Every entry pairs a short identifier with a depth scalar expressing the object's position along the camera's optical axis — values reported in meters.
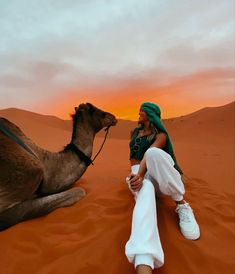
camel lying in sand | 2.33
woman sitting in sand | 1.73
